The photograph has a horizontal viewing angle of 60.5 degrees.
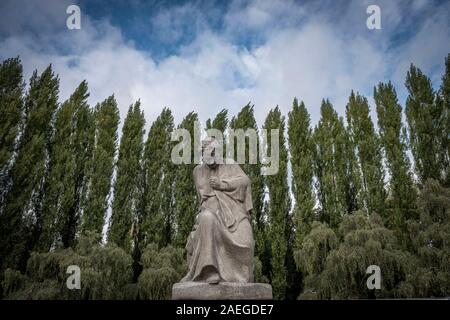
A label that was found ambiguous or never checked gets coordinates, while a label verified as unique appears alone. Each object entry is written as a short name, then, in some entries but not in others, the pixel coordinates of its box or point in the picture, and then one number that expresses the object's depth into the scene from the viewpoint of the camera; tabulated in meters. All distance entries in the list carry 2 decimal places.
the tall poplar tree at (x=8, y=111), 14.84
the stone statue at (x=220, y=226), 4.73
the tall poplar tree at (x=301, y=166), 17.34
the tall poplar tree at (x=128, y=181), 16.72
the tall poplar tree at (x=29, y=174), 14.32
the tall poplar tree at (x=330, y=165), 18.05
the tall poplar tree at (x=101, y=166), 16.39
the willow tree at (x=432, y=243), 12.39
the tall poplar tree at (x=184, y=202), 17.19
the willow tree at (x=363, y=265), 12.73
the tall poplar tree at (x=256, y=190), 17.41
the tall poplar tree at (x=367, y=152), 17.64
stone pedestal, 4.46
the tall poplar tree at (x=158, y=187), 17.22
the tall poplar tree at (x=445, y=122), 17.02
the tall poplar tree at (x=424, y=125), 17.33
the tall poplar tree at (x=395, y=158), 16.81
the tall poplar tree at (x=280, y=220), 16.45
